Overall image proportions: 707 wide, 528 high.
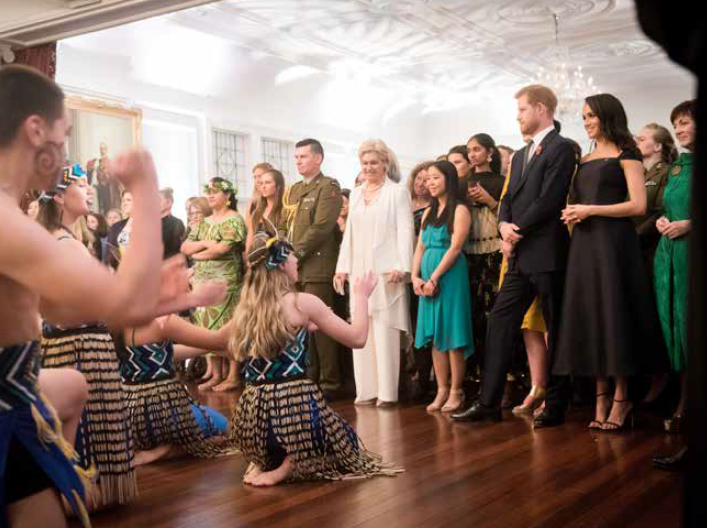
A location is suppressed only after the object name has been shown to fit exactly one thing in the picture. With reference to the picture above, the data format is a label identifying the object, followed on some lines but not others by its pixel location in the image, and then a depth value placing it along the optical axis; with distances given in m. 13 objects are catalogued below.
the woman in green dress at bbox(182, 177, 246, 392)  6.47
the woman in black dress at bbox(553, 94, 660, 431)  4.04
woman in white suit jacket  5.29
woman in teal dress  4.98
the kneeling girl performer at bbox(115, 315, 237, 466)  3.75
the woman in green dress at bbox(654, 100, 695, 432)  3.90
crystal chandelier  11.13
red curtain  6.37
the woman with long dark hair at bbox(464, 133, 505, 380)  5.18
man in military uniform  5.71
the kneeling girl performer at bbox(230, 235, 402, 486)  3.30
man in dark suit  4.26
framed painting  8.45
